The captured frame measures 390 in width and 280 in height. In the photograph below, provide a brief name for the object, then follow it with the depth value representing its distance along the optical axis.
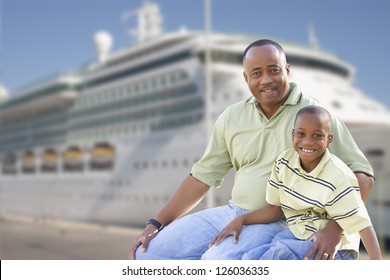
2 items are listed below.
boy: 1.28
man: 1.36
